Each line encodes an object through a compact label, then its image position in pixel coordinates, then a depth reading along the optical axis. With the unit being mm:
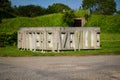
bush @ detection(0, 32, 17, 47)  17740
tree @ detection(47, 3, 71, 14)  78006
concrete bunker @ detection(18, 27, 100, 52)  14067
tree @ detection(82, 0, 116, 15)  72238
